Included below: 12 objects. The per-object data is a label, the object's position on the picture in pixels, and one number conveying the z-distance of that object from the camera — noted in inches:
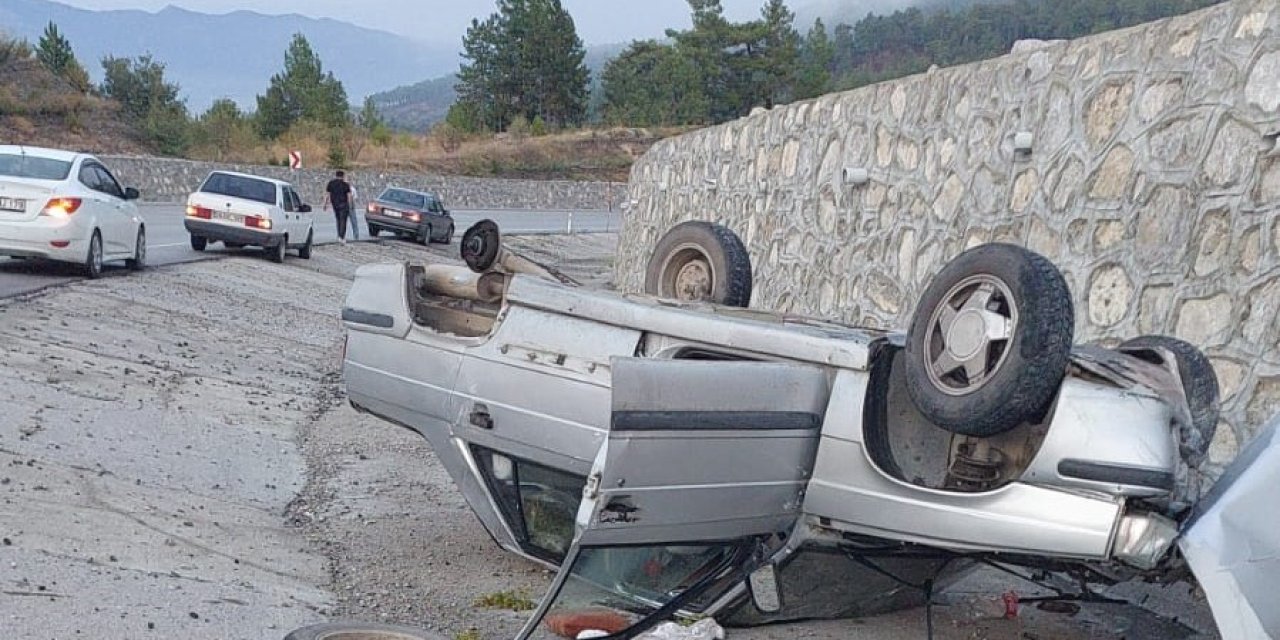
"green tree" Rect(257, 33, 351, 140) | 3051.2
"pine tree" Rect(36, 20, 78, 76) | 2554.1
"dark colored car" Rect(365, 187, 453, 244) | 1386.6
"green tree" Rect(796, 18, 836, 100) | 3208.7
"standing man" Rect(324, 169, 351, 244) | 1237.7
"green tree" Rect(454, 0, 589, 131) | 3644.2
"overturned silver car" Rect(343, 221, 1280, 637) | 163.3
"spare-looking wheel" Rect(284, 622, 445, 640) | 187.5
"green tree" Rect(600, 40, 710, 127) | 3253.0
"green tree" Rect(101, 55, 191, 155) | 2332.7
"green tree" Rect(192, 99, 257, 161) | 2443.4
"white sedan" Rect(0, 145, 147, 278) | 566.3
